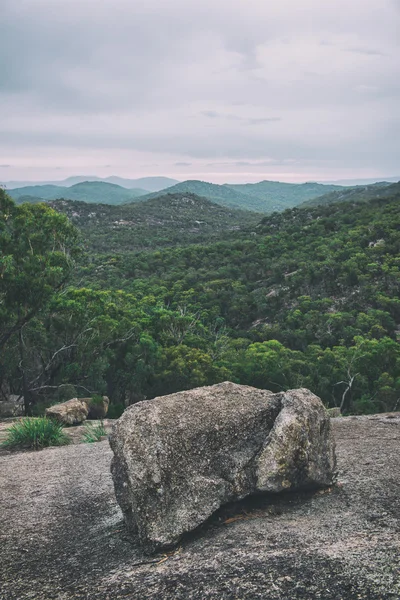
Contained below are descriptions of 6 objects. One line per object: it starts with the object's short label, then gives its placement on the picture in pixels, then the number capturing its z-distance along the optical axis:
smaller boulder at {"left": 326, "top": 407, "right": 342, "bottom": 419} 14.05
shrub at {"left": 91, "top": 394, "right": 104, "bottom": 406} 17.38
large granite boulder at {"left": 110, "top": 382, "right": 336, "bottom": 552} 5.01
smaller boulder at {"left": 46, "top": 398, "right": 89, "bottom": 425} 14.05
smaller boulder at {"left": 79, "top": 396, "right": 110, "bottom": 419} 17.28
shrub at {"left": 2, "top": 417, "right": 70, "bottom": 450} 10.18
